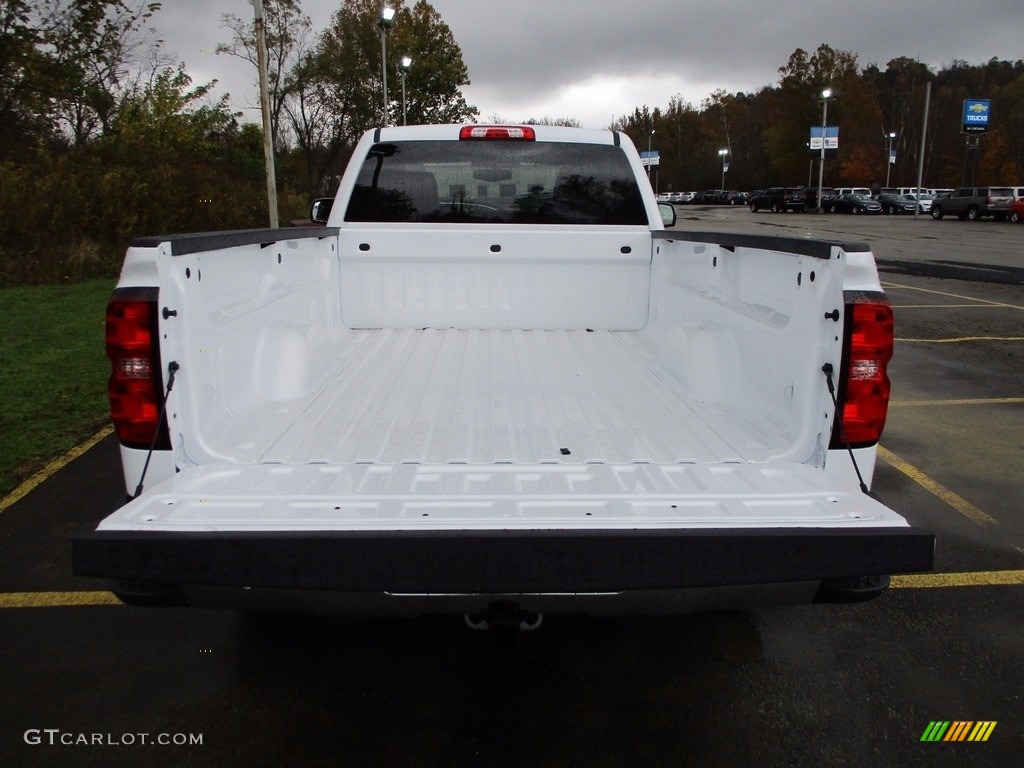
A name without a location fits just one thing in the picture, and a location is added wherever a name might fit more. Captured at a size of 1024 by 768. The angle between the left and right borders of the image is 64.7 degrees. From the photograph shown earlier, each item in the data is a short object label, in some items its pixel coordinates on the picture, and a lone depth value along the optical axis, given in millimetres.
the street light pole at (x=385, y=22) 28094
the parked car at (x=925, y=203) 54156
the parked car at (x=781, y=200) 60031
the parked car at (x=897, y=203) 54812
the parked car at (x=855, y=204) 54062
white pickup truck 2090
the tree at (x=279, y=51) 36438
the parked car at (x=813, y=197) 59544
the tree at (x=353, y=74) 39406
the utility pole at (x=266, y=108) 16453
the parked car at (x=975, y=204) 41531
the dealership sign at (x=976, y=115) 56194
